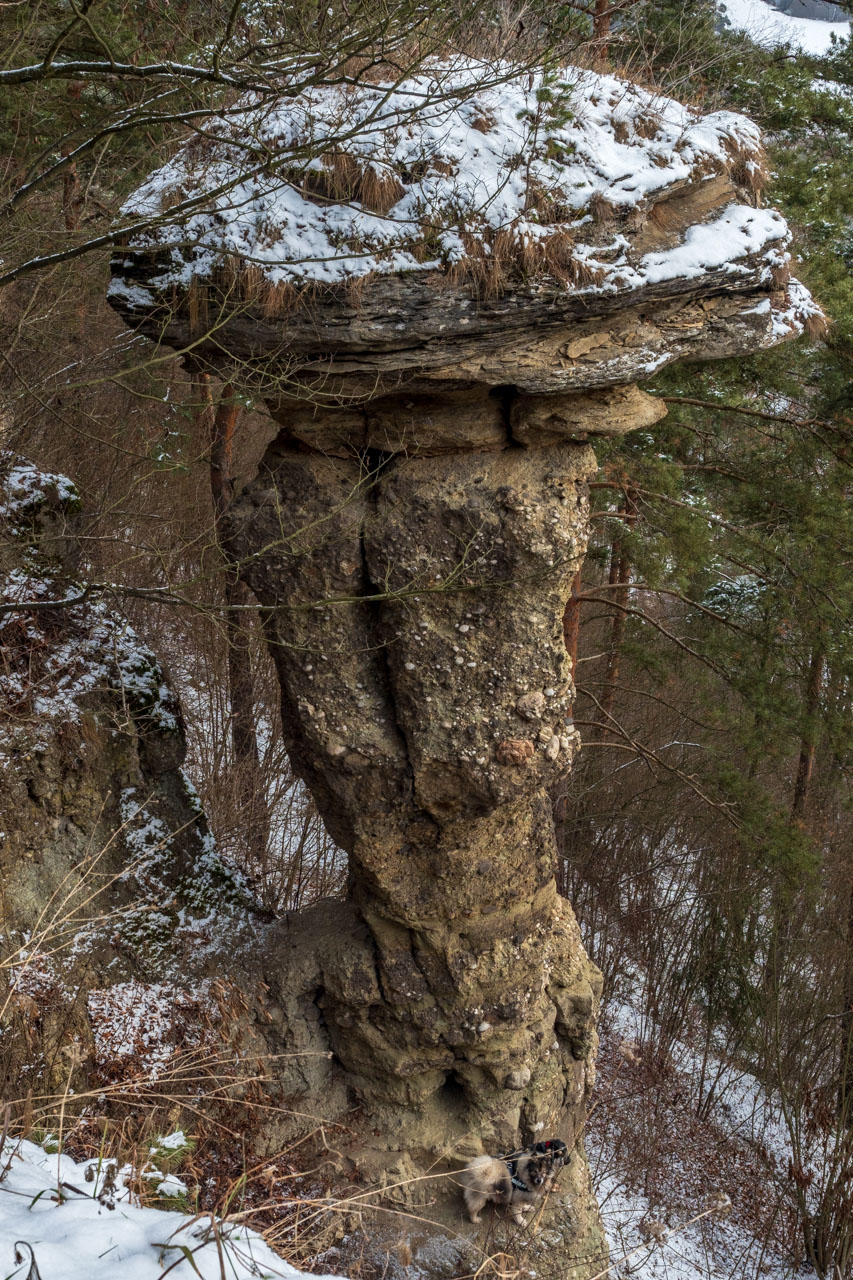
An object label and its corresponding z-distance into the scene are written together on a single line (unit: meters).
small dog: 5.79
